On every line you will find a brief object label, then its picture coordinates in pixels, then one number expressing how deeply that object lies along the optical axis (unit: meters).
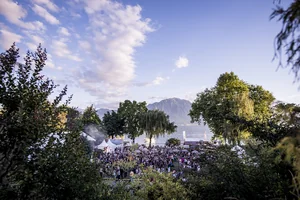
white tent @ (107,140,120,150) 34.97
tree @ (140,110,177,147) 47.34
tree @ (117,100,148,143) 56.62
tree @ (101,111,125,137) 60.06
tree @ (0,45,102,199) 2.36
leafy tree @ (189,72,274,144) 28.56
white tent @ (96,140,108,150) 32.75
